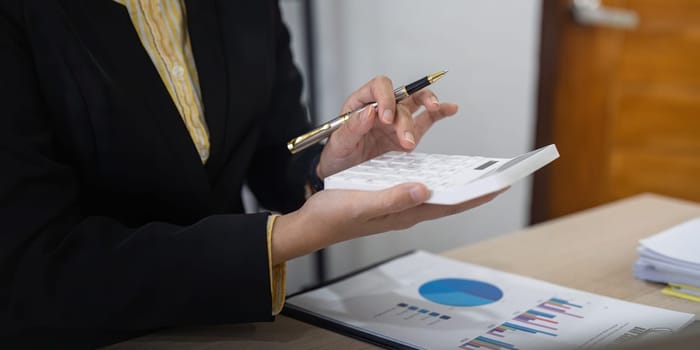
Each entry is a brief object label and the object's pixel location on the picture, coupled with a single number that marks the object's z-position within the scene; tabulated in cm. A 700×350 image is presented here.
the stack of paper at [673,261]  87
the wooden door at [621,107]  234
